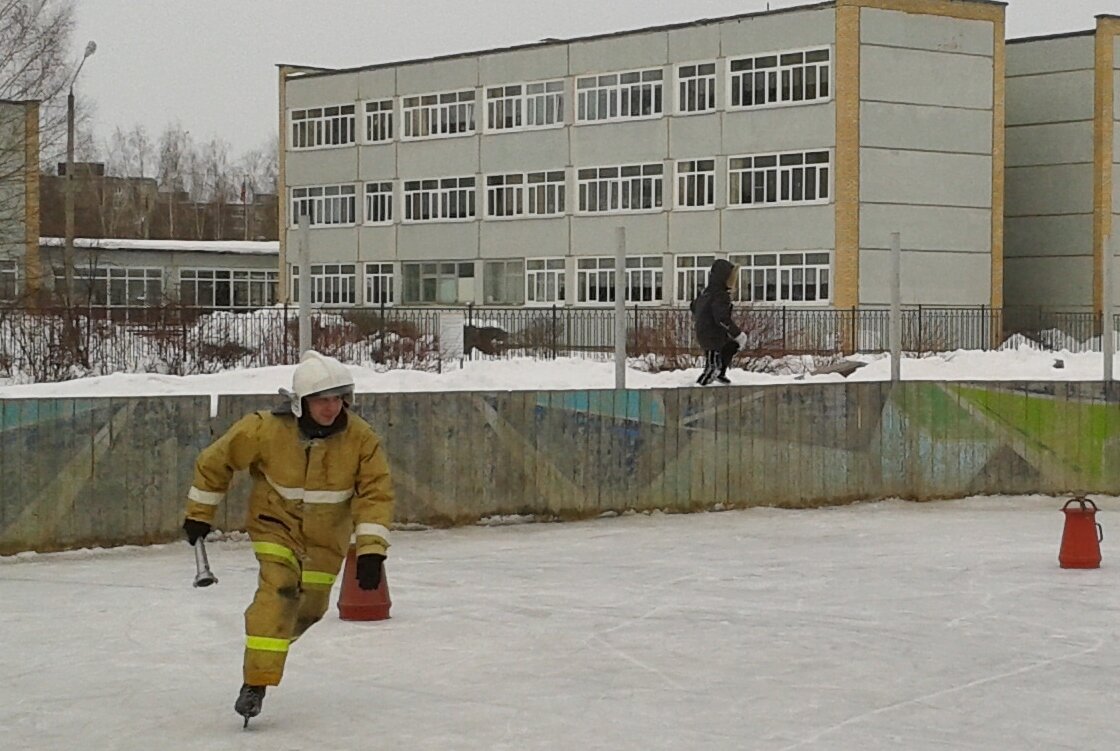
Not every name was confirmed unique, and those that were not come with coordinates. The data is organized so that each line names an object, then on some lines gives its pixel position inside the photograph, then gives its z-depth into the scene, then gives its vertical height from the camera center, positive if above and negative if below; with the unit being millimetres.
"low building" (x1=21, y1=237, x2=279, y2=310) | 77062 +1023
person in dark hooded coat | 19234 -365
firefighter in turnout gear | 7980 -961
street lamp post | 45781 +2647
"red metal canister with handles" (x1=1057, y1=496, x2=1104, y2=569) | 13359 -1879
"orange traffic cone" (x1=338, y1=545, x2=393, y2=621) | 10922 -1937
